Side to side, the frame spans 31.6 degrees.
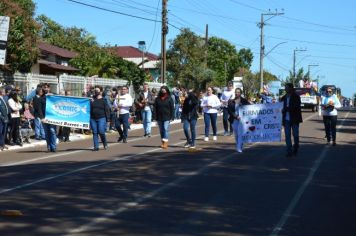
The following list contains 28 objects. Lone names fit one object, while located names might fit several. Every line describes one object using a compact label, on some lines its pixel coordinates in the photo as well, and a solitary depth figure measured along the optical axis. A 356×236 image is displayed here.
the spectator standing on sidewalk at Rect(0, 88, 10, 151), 17.91
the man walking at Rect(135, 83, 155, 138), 22.48
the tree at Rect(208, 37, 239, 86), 106.44
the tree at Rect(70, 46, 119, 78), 41.75
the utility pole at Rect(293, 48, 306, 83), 103.00
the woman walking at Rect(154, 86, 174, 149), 17.69
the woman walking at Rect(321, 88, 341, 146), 18.77
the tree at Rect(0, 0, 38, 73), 25.33
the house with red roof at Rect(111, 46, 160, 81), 104.50
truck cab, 47.17
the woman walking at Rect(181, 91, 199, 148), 17.97
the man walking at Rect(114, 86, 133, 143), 20.61
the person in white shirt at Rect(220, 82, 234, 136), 22.69
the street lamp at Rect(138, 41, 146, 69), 70.07
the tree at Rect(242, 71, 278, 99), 65.78
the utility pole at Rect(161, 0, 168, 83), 38.34
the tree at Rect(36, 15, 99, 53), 74.69
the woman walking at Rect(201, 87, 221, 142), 20.19
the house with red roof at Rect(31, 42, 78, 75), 50.97
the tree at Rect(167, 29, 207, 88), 64.25
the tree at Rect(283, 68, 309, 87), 101.43
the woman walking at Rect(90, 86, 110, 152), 17.27
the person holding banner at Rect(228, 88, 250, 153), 16.52
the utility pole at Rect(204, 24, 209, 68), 58.11
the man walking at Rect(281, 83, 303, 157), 15.73
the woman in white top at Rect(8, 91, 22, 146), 18.75
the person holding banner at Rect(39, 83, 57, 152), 17.19
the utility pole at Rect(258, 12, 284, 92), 61.48
